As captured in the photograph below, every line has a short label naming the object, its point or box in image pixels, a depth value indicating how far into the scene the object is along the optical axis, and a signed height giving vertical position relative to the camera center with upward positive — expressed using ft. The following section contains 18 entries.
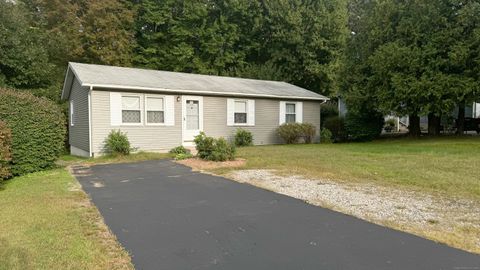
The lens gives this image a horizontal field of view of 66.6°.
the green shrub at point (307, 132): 64.28 -0.87
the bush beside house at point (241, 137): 58.49 -1.59
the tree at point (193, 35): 98.43 +25.57
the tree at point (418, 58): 54.80 +10.88
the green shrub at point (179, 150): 49.16 -3.18
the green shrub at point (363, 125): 69.97 +0.38
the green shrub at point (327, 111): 82.17 +3.62
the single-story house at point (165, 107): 47.03 +3.04
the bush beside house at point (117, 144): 45.24 -2.07
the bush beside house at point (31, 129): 32.60 -0.16
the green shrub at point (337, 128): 73.77 -0.20
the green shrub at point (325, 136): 69.62 -1.71
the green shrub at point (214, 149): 37.93 -2.31
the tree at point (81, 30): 82.02 +22.69
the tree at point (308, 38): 97.40 +24.18
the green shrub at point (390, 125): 94.17 +0.51
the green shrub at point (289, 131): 62.64 -0.68
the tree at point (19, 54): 66.59 +13.69
